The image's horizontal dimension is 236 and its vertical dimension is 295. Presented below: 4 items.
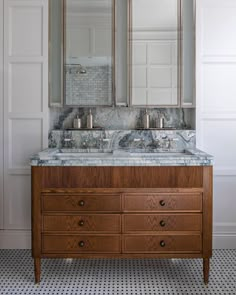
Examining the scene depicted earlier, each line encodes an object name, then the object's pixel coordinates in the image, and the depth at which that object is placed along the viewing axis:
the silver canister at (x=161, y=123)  3.62
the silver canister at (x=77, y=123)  3.61
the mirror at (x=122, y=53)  3.52
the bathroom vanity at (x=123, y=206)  2.86
